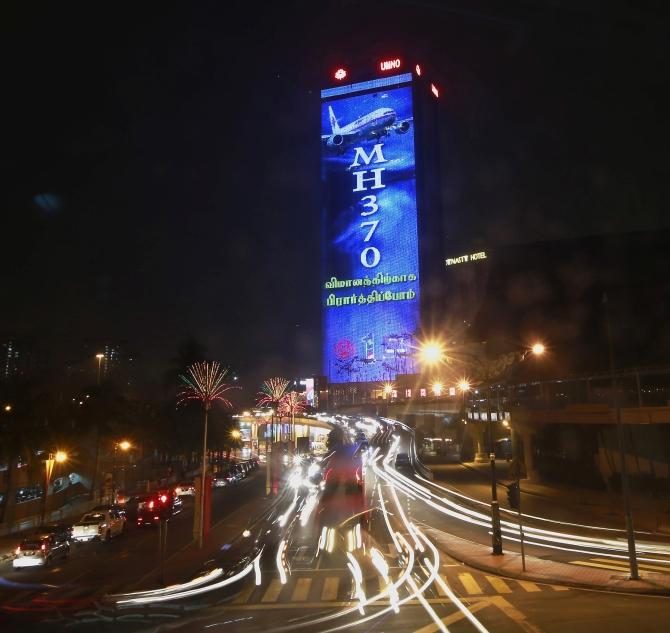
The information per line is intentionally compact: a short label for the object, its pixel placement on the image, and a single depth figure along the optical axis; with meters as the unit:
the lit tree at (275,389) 61.72
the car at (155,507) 39.72
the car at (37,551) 26.28
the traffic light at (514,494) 23.06
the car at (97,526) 33.09
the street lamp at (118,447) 56.01
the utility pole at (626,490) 19.19
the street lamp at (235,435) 87.07
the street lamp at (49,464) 40.65
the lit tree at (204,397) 29.21
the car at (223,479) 62.94
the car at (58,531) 28.50
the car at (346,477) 48.97
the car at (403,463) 69.38
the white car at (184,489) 53.88
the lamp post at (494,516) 24.00
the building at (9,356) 83.19
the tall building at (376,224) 162.50
